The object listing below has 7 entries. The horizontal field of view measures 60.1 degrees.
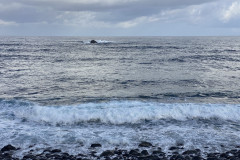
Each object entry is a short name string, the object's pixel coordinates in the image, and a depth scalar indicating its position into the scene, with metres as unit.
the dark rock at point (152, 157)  9.58
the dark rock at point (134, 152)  9.90
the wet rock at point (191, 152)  10.09
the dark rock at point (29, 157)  9.63
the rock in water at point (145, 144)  10.84
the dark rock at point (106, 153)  9.90
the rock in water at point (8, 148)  10.36
